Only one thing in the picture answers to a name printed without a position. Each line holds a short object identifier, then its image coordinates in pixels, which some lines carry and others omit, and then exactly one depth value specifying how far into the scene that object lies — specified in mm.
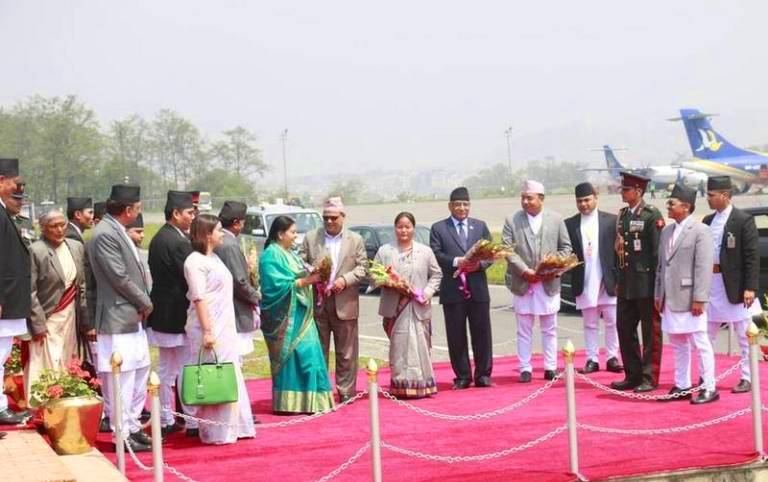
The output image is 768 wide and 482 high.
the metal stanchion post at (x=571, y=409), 7578
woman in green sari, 10109
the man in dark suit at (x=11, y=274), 8477
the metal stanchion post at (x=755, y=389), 8062
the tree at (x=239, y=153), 136625
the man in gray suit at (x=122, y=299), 8633
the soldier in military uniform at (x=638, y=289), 10695
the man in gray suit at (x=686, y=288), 9922
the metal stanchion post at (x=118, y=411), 7789
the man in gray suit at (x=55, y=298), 9562
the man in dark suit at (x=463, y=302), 11391
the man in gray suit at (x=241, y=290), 9891
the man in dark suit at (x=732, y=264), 10438
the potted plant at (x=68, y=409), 8266
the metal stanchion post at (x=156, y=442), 7070
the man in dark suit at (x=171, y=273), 9242
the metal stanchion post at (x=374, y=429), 7137
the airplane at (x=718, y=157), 77375
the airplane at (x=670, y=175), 85062
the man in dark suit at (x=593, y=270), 11609
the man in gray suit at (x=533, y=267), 11516
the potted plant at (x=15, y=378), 10289
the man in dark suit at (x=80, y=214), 10891
